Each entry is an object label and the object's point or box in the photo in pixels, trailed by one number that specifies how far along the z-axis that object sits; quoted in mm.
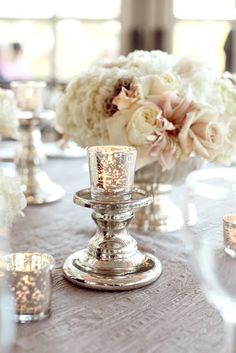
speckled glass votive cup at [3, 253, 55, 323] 695
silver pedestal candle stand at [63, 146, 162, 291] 816
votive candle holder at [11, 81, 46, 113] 1302
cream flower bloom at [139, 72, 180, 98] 988
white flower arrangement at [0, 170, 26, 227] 790
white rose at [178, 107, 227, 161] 970
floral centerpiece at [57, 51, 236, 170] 971
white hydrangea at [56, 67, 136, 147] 1023
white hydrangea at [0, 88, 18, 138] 1162
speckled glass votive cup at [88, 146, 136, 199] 823
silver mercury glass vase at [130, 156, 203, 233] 1056
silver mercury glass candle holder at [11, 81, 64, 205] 1283
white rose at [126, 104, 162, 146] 960
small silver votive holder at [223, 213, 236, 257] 688
